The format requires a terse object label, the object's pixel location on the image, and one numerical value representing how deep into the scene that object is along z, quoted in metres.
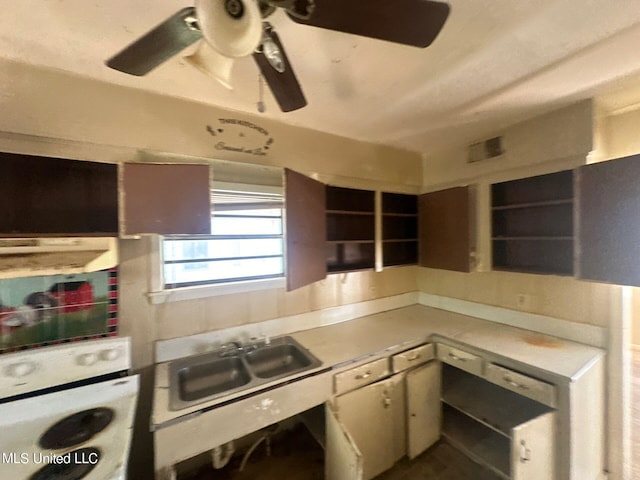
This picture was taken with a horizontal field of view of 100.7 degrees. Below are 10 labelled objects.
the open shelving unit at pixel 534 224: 1.76
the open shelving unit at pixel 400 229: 2.45
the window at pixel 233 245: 1.62
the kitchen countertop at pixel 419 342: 1.30
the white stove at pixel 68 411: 0.83
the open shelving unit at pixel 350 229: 2.24
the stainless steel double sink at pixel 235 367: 1.36
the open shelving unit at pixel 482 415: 1.63
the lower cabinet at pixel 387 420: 1.41
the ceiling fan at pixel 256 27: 0.67
